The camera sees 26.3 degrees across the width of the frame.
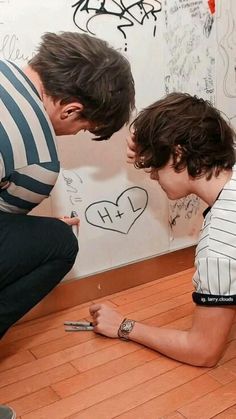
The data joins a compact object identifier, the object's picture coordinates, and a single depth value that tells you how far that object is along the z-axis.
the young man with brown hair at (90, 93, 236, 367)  1.11
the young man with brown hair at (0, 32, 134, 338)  0.98
